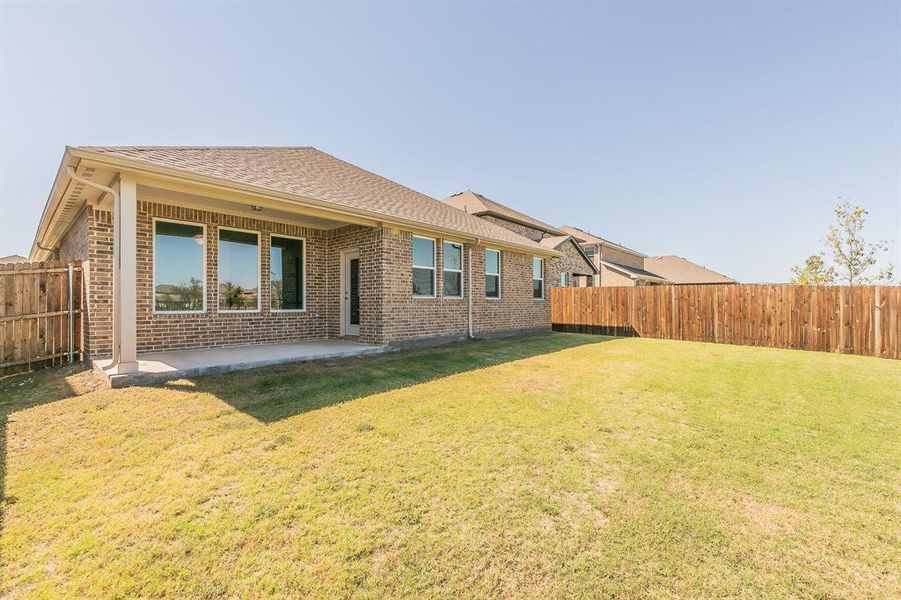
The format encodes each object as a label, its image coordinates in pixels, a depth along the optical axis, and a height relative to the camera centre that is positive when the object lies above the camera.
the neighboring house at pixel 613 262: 27.84 +2.92
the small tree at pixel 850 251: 23.08 +2.85
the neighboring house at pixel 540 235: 21.22 +4.17
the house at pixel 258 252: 5.62 +1.01
